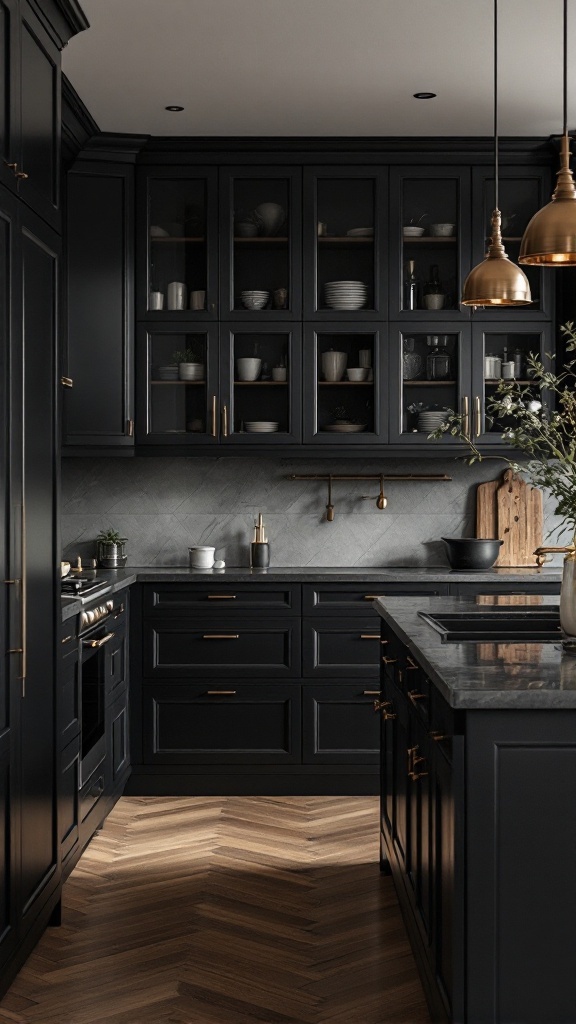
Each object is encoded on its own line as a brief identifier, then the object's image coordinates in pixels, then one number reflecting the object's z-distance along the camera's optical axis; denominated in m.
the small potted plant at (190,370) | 4.93
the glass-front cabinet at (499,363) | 4.92
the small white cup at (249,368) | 4.92
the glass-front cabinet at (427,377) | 4.92
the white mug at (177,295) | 4.91
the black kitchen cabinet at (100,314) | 4.82
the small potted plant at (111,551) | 5.12
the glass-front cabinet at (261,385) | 4.91
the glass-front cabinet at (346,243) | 4.91
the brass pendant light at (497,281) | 2.99
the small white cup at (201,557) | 5.09
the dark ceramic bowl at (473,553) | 4.96
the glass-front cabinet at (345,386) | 4.91
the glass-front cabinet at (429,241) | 4.92
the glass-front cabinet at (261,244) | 4.90
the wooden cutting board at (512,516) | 5.23
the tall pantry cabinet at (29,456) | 2.70
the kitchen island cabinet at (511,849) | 2.09
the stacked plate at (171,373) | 4.92
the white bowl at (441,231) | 4.94
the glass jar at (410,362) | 4.95
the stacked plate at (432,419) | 4.91
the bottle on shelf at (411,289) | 4.94
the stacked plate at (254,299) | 4.91
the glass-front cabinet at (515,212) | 4.92
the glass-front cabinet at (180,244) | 4.90
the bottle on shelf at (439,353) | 4.95
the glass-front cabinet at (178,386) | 4.90
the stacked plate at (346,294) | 4.91
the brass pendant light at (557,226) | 2.49
